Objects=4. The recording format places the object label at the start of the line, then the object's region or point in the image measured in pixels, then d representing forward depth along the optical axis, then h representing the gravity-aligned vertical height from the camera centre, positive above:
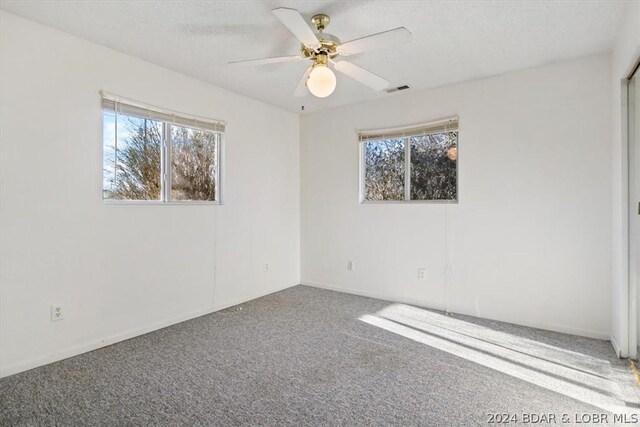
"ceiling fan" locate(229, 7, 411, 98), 1.96 +1.04
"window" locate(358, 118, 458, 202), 3.77 +0.58
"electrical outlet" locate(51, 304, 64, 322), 2.53 -0.72
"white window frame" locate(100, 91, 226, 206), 2.93 +0.57
